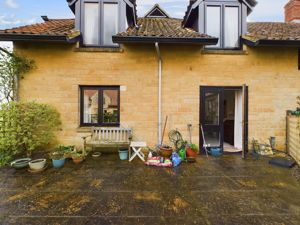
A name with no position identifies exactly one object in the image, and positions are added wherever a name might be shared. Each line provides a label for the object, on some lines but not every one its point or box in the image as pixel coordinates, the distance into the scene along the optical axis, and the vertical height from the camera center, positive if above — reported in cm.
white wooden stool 546 -121
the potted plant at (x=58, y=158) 503 -147
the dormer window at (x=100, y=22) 646 +339
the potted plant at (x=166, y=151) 560 -135
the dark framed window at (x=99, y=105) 648 +19
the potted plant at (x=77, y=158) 539 -152
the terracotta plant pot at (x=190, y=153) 566 -141
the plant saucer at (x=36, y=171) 464 -167
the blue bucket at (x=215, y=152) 621 -150
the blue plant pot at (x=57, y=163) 502 -157
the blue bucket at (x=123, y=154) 571 -147
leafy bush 489 -53
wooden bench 612 -90
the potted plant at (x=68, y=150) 561 -137
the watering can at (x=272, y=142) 646 -117
